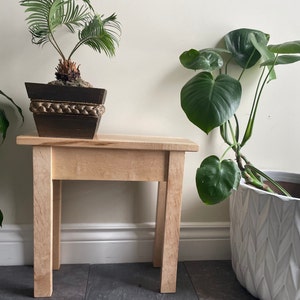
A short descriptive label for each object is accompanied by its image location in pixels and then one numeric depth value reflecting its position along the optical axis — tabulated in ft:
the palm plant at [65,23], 2.40
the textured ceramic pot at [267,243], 2.37
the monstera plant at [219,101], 2.17
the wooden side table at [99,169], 2.52
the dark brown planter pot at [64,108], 2.40
